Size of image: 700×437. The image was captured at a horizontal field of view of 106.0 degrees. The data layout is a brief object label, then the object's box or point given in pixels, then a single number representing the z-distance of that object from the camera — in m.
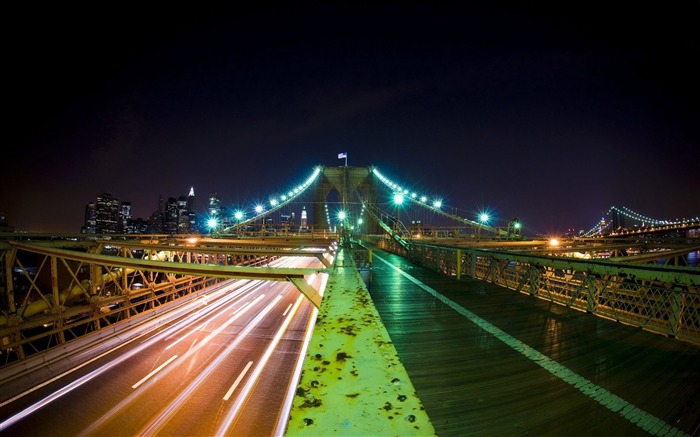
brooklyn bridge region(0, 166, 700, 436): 1.35
